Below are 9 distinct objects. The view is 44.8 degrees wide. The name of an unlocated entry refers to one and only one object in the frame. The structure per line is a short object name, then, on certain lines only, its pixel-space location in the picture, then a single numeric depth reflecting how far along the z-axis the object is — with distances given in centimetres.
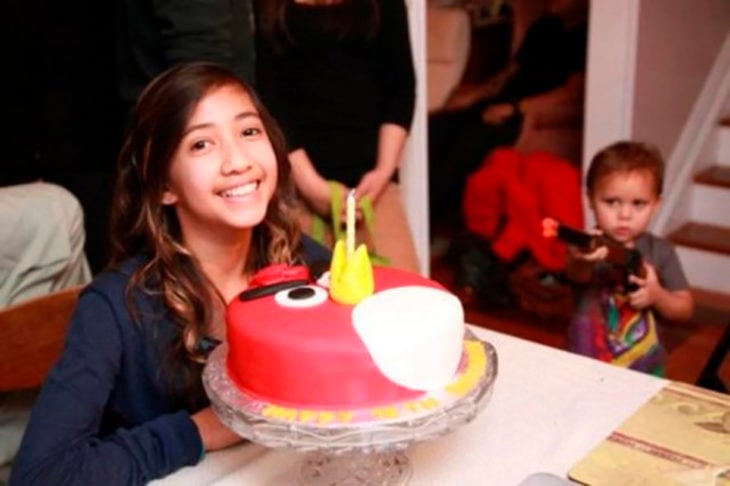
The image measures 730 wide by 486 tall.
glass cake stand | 84
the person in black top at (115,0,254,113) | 165
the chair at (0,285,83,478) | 138
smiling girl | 103
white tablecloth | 104
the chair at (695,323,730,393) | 166
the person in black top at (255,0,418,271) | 199
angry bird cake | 85
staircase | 327
